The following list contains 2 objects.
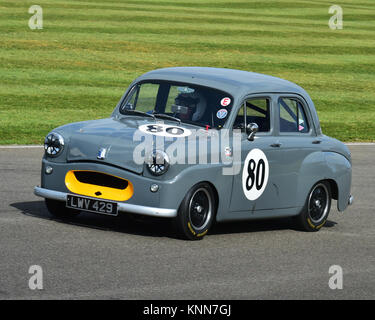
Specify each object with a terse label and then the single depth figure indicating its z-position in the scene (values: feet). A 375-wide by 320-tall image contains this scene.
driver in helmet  56.35
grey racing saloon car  50.81
